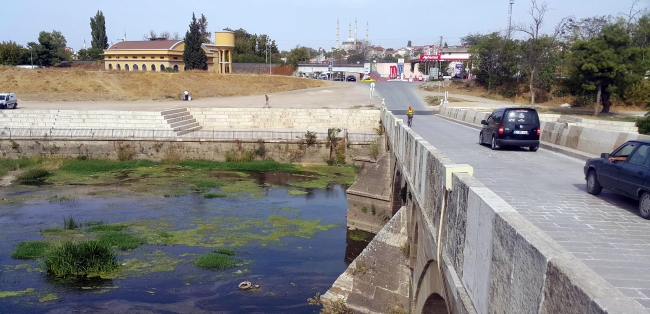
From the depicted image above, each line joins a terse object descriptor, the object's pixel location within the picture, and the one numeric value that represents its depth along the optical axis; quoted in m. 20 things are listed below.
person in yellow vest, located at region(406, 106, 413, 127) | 26.79
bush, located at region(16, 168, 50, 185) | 29.91
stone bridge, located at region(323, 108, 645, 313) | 2.89
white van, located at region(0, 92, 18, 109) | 43.03
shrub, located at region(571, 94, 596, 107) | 49.70
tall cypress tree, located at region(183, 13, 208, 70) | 69.38
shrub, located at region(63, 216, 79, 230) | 20.14
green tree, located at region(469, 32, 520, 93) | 59.84
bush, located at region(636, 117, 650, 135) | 23.42
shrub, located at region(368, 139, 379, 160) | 31.54
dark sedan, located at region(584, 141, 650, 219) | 7.55
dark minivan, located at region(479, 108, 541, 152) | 16.12
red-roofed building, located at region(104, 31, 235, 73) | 72.44
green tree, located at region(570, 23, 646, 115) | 39.56
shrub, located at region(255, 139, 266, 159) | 36.20
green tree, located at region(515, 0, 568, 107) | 53.62
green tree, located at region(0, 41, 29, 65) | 75.88
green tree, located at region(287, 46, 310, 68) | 100.96
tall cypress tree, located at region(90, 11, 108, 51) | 100.91
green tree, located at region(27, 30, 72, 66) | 80.81
